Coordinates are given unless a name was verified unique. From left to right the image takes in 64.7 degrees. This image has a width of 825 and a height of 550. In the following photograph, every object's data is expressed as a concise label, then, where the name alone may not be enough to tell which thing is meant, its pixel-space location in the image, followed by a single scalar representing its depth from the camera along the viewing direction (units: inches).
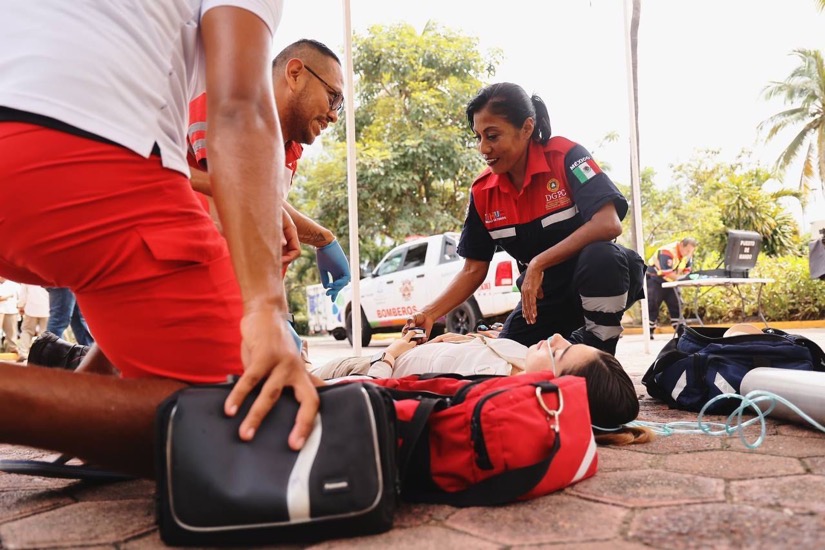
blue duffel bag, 89.9
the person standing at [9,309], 346.0
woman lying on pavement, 73.4
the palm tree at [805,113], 844.0
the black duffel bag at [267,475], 38.1
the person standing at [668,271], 352.8
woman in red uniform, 104.8
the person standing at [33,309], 308.3
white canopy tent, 133.1
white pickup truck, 296.5
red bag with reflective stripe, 48.9
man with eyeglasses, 98.4
